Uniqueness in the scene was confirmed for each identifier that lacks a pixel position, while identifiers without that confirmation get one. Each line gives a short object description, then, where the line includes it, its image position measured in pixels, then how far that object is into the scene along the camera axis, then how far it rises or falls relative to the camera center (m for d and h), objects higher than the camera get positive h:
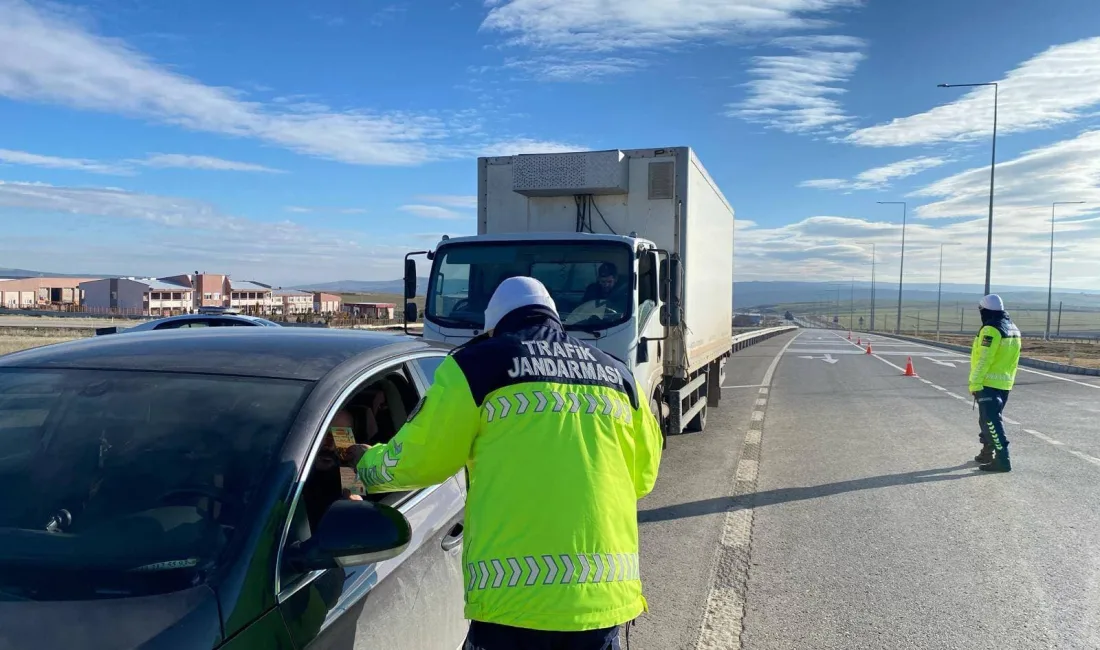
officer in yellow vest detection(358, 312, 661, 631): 2.24 -0.56
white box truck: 7.41 +0.28
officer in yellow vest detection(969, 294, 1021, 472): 8.74 -0.98
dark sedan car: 1.90 -0.67
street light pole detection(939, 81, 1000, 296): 30.73 +2.43
